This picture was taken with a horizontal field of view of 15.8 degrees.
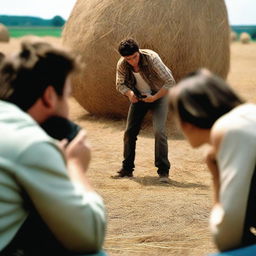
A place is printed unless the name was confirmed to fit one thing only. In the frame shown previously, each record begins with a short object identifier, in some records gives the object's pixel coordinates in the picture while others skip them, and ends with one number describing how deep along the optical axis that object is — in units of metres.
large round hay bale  13.18
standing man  9.55
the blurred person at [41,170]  2.79
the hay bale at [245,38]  71.13
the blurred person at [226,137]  3.26
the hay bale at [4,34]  47.66
